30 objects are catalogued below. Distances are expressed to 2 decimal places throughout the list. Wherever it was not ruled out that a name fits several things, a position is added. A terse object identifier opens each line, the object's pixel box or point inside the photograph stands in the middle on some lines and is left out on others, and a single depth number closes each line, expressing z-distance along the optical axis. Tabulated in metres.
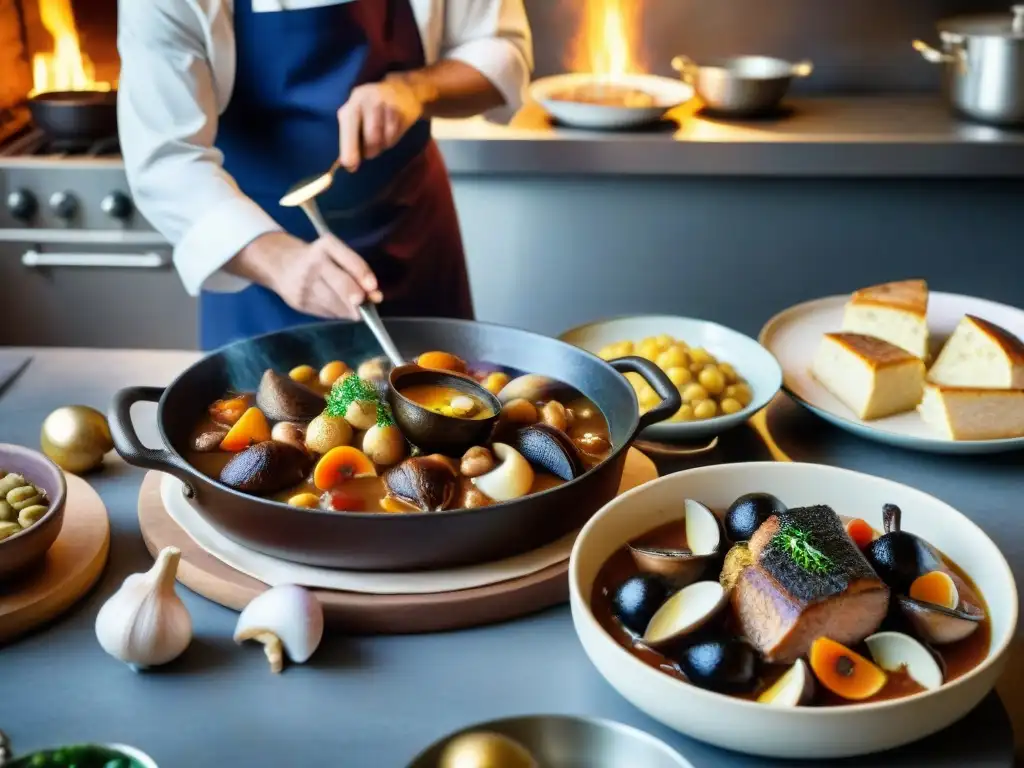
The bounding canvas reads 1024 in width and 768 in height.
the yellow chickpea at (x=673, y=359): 1.52
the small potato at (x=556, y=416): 1.30
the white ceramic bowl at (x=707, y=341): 1.50
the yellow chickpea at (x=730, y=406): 1.46
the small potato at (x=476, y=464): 1.17
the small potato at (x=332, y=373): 1.42
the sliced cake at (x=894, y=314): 1.63
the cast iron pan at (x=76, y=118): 2.79
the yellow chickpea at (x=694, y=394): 1.45
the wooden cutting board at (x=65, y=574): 1.06
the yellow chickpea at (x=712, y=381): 1.48
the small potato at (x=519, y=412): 1.29
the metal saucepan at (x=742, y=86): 2.91
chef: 1.68
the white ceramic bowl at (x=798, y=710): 0.86
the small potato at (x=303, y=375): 1.43
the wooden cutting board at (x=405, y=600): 1.07
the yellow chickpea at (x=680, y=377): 1.47
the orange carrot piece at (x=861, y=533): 1.09
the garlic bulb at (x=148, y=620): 0.99
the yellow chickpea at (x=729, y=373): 1.53
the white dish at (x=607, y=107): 2.84
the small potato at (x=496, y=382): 1.40
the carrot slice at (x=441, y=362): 1.38
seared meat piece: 0.93
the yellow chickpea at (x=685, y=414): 1.44
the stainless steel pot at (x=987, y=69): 2.76
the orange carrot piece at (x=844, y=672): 0.91
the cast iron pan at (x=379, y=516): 1.05
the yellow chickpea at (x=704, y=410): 1.44
